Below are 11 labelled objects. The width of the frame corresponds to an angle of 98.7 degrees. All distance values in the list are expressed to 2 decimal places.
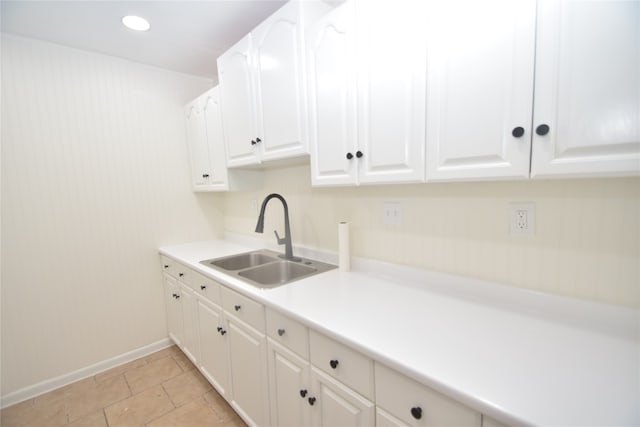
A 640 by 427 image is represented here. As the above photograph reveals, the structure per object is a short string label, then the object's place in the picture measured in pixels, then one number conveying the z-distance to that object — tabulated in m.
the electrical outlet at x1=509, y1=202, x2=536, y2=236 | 1.00
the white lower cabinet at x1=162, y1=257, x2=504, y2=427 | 0.77
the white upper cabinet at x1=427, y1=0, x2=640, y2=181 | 0.65
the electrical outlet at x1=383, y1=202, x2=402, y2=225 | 1.39
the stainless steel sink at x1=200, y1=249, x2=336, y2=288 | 1.70
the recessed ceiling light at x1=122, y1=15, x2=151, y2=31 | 1.64
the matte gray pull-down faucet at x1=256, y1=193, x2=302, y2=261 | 1.83
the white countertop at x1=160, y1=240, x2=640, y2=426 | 0.60
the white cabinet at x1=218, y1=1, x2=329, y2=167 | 1.36
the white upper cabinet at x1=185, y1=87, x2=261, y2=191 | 2.06
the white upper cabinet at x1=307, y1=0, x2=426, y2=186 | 0.99
